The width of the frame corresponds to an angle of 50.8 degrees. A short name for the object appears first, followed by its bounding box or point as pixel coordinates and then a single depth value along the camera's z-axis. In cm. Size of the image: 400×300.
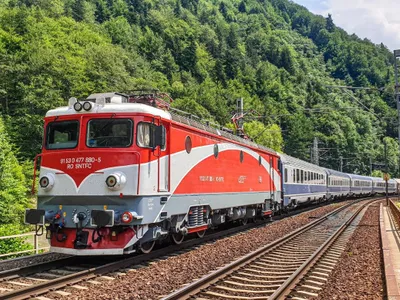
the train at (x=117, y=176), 971
